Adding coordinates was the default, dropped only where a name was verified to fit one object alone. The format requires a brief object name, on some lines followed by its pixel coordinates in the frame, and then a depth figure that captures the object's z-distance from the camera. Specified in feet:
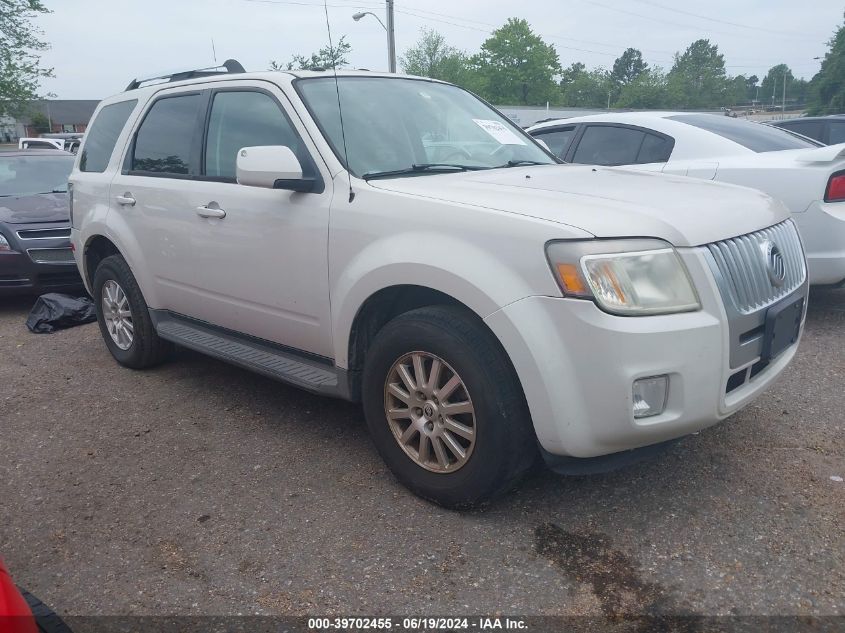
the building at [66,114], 261.03
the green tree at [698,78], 278.46
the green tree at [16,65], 125.70
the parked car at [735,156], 16.15
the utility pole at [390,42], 61.50
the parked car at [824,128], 30.91
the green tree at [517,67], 252.83
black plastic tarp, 20.89
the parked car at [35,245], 22.18
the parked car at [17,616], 4.85
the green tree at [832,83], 169.78
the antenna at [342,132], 10.36
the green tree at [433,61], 241.14
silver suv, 8.09
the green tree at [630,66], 364.99
